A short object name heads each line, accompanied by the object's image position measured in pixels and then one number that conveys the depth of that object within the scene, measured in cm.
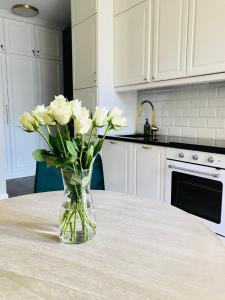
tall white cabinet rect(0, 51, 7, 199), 322
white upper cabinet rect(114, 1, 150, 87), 259
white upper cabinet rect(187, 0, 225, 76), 195
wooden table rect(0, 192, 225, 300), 58
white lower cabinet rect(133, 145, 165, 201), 225
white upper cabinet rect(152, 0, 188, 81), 222
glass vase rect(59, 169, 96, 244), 78
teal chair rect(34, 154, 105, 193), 154
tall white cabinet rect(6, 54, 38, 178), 409
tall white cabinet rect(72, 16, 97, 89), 293
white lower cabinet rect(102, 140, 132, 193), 262
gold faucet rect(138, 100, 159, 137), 294
